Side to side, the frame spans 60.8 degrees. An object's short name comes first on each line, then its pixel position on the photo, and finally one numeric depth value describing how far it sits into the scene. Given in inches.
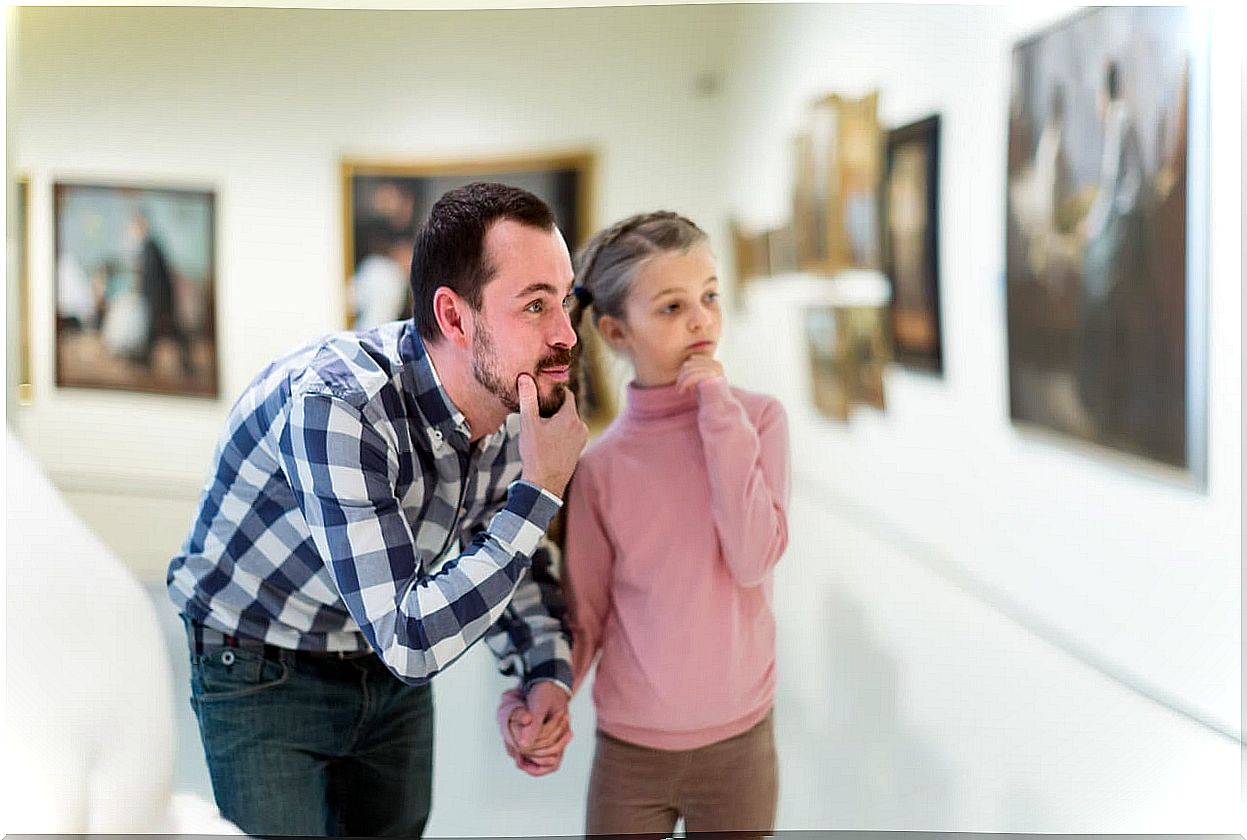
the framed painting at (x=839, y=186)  65.6
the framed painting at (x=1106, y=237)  51.2
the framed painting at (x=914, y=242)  63.1
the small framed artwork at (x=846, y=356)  66.0
